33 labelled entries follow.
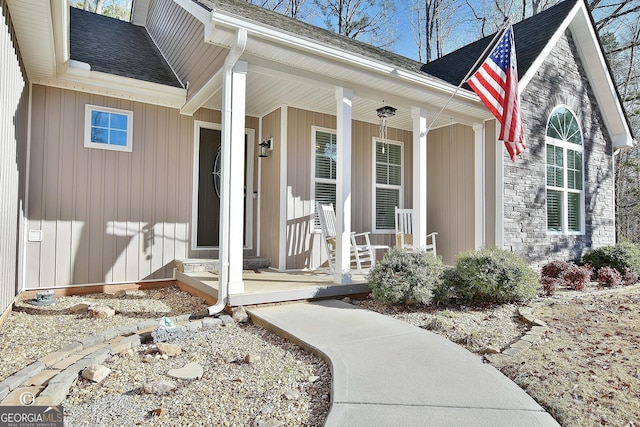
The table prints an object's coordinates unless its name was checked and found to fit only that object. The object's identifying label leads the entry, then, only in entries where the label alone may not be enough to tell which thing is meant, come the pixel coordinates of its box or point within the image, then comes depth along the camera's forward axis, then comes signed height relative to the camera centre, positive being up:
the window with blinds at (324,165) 6.02 +0.96
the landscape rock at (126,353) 2.74 -0.91
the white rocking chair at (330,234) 5.27 -0.11
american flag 4.64 +1.70
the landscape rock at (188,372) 2.38 -0.92
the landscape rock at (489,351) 2.69 -0.85
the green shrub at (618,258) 5.92 -0.46
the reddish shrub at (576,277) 5.03 -0.64
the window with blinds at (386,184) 6.69 +0.75
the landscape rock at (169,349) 2.76 -0.88
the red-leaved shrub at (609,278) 5.39 -0.69
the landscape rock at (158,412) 1.92 -0.93
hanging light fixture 5.15 +1.53
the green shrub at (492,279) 4.04 -0.54
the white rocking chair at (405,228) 5.92 -0.02
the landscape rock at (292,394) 2.10 -0.92
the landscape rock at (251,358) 2.62 -0.90
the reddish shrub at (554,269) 5.47 -0.58
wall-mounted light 5.92 +1.20
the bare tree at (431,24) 14.66 +7.81
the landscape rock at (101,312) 3.74 -0.85
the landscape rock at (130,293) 4.80 -0.87
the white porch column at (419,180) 5.15 +0.62
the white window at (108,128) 4.90 +1.24
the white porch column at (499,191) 5.71 +0.54
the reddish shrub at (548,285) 4.70 -0.70
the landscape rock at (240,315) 3.55 -0.82
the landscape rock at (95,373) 2.31 -0.89
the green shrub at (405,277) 3.78 -0.50
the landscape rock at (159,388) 2.16 -0.91
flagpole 4.79 +1.76
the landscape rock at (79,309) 3.95 -0.86
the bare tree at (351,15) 14.05 +7.66
